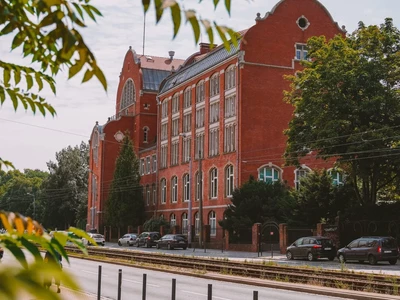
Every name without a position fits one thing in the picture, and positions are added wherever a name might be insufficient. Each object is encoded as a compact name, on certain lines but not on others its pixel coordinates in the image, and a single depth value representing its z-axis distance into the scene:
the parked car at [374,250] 36.69
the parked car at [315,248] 40.47
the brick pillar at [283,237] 49.22
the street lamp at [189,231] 60.50
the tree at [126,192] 82.12
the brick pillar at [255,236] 51.84
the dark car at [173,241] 58.86
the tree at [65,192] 115.06
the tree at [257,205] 53.75
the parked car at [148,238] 65.62
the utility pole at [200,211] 55.21
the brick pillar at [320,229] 46.92
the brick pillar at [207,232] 62.50
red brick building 63.47
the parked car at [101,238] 64.37
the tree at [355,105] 42.81
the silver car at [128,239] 69.94
